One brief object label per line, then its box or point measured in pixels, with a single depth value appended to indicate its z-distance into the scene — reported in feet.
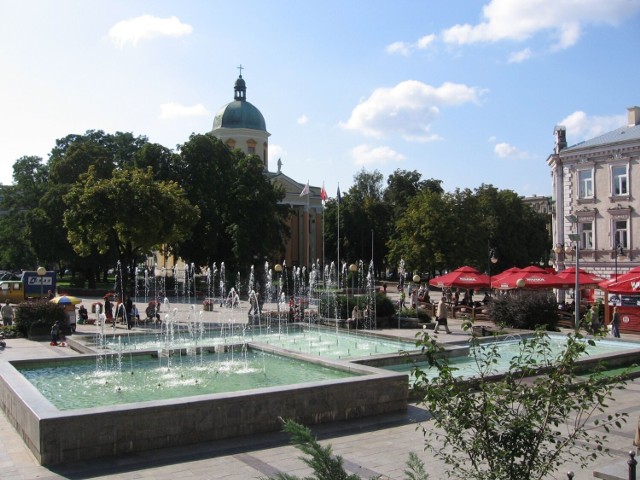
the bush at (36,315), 68.95
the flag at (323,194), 150.82
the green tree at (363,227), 216.13
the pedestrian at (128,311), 77.97
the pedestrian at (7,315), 74.90
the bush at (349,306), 81.20
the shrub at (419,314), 82.64
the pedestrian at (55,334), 63.67
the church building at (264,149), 216.74
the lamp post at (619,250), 110.37
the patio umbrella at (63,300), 72.84
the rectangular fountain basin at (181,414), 26.35
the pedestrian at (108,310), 81.05
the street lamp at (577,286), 66.19
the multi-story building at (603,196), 110.42
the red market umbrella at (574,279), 83.71
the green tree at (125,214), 83.71
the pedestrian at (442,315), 72.08
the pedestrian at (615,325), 69.05
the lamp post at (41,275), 102.80
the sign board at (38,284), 110.22
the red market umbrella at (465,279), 90.22
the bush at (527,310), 73.77
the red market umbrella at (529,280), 84.89
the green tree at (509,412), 14.05
